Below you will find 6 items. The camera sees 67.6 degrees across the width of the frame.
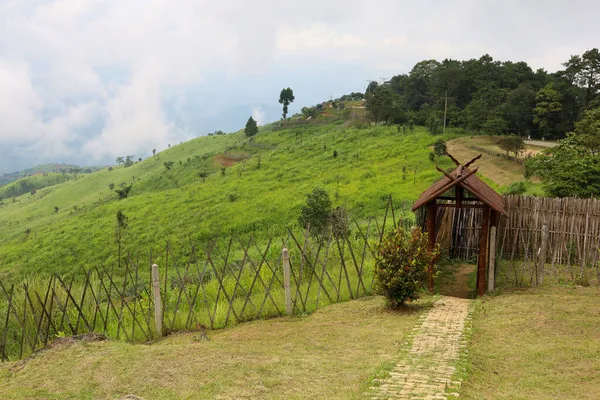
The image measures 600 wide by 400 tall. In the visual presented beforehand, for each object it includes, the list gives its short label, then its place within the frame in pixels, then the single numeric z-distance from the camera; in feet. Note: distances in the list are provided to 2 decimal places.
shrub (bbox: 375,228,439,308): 28.99
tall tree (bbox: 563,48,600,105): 129.49
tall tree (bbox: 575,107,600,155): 74.74
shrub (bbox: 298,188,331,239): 56.29
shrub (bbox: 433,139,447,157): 98.89
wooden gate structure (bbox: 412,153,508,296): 31.09
